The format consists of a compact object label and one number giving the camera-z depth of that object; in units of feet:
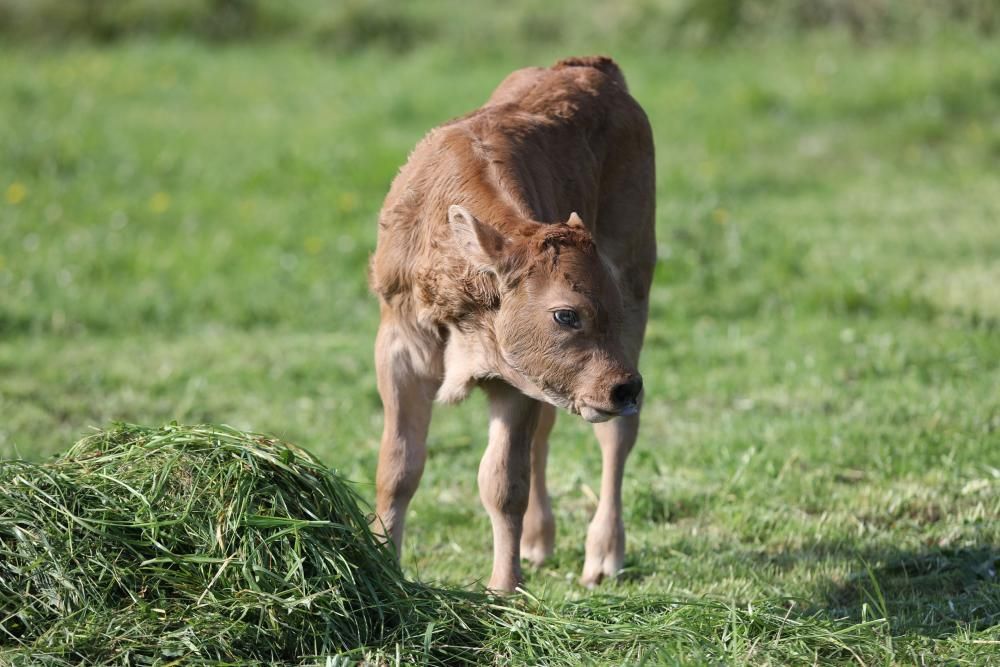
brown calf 30.68
